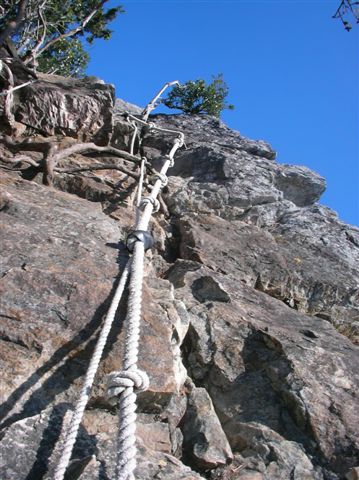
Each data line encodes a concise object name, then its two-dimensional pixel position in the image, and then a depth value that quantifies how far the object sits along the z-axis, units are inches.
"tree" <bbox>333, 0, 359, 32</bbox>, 191.9
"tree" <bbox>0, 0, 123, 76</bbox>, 338.8
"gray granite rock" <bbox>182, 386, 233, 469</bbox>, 105.2
